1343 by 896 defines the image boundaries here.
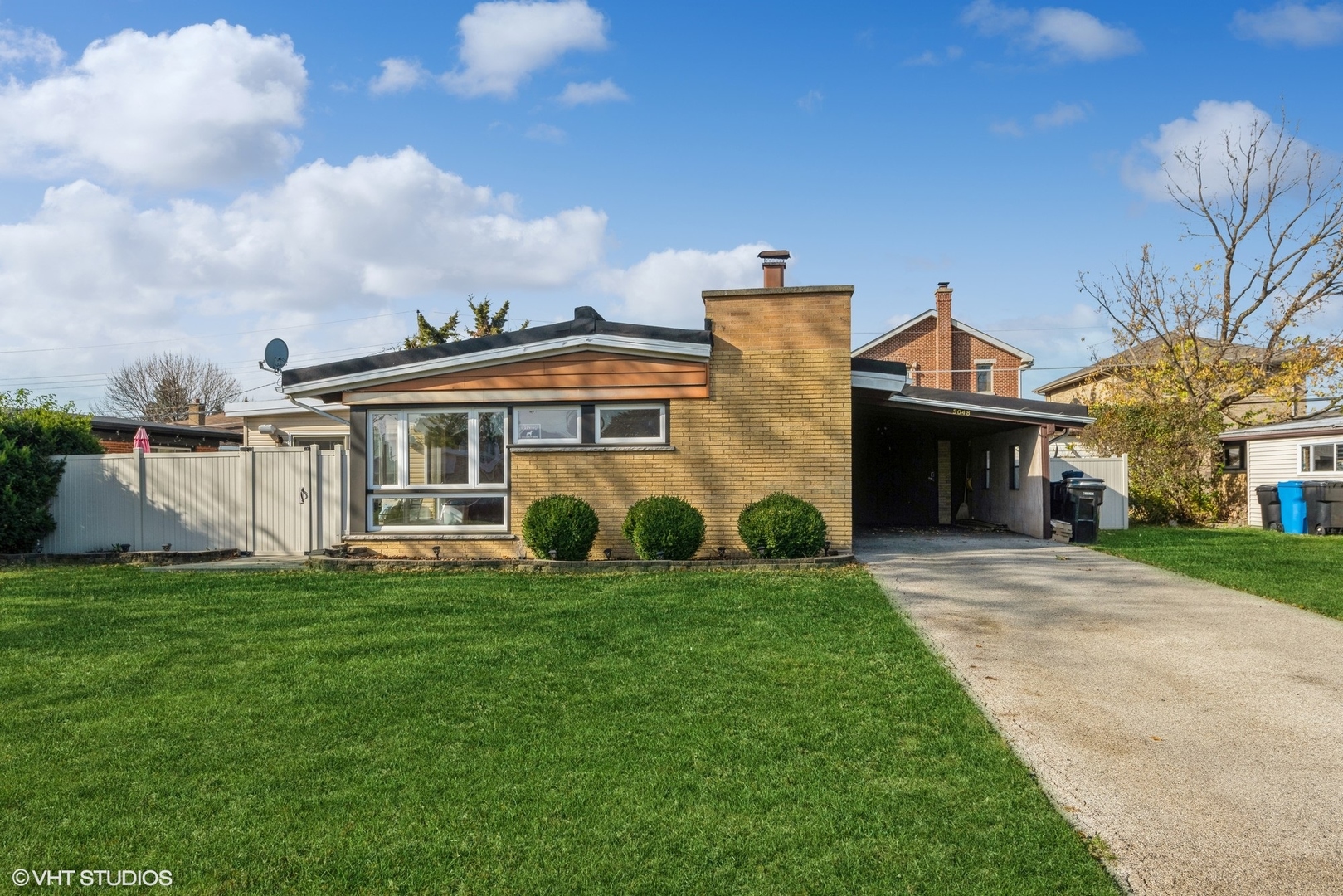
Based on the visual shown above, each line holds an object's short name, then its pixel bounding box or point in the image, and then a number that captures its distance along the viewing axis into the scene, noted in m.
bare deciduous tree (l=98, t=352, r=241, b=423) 54.62
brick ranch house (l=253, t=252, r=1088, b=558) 13.27
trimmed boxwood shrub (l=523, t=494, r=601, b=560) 12.47
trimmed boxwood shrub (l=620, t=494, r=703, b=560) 12.38
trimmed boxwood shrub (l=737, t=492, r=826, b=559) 12.28
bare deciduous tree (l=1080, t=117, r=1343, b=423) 24.83
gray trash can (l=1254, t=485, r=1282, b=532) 21.67
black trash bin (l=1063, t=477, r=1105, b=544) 16.75
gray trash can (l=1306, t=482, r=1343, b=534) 20.09
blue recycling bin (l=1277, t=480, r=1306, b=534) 20.66
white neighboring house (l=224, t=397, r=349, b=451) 21.75
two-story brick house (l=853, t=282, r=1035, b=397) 39.59
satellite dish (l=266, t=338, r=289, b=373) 18.05
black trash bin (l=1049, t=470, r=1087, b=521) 18.14
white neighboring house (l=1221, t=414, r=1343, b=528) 21.83
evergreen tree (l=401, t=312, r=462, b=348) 35.59
